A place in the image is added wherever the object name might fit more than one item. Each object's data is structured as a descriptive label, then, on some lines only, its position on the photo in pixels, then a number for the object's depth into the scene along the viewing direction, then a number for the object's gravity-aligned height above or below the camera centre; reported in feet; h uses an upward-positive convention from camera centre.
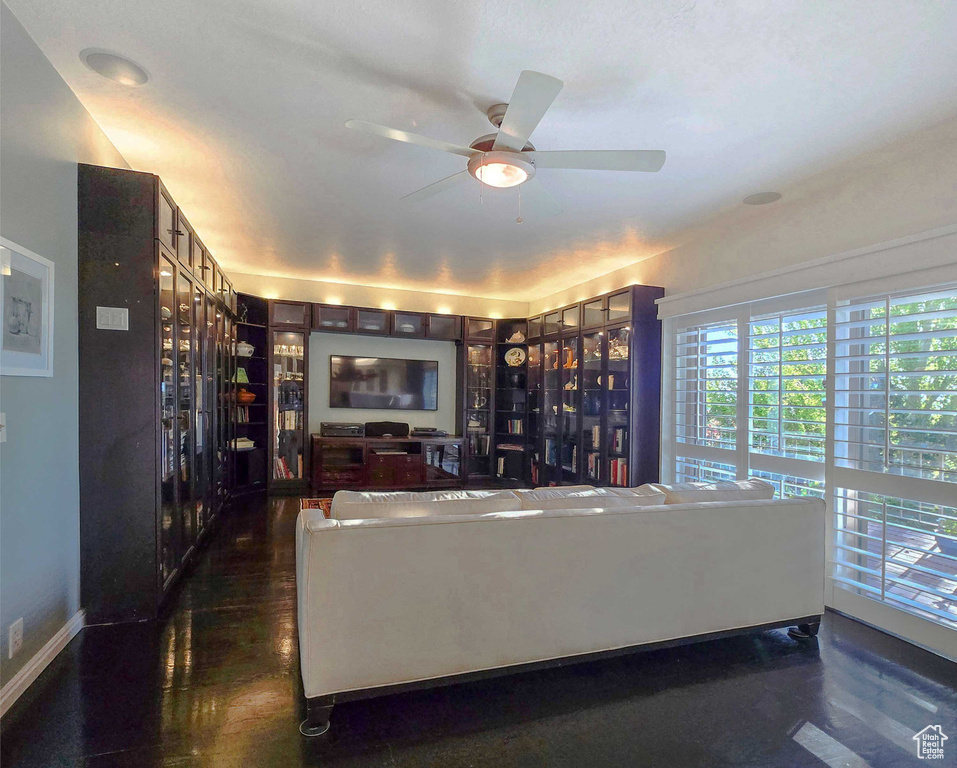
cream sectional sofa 5.88 -2.69
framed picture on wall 6.01 +0.83
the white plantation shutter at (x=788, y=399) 10.48 -0.39
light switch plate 8.37 +0.98
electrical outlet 6.32 -3.32
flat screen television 21.40 -0.19
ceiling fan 6.05 +3.37
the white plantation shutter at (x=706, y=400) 12.69 -0.52
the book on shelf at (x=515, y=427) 22.56 -2.13
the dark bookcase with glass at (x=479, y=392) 22.56 -0.58
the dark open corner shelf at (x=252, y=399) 18.86 -0.82
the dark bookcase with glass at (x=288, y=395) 19.62 -0.67
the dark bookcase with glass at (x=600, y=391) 14.92 -0.38
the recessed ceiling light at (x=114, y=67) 6.89 +4.38
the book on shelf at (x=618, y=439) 15.53 -1.86
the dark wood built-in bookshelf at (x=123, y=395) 8.32 -0.31
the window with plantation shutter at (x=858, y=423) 8.14 -0.83
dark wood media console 19.88 -3.41
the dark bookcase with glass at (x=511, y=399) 22.52 -0.90
